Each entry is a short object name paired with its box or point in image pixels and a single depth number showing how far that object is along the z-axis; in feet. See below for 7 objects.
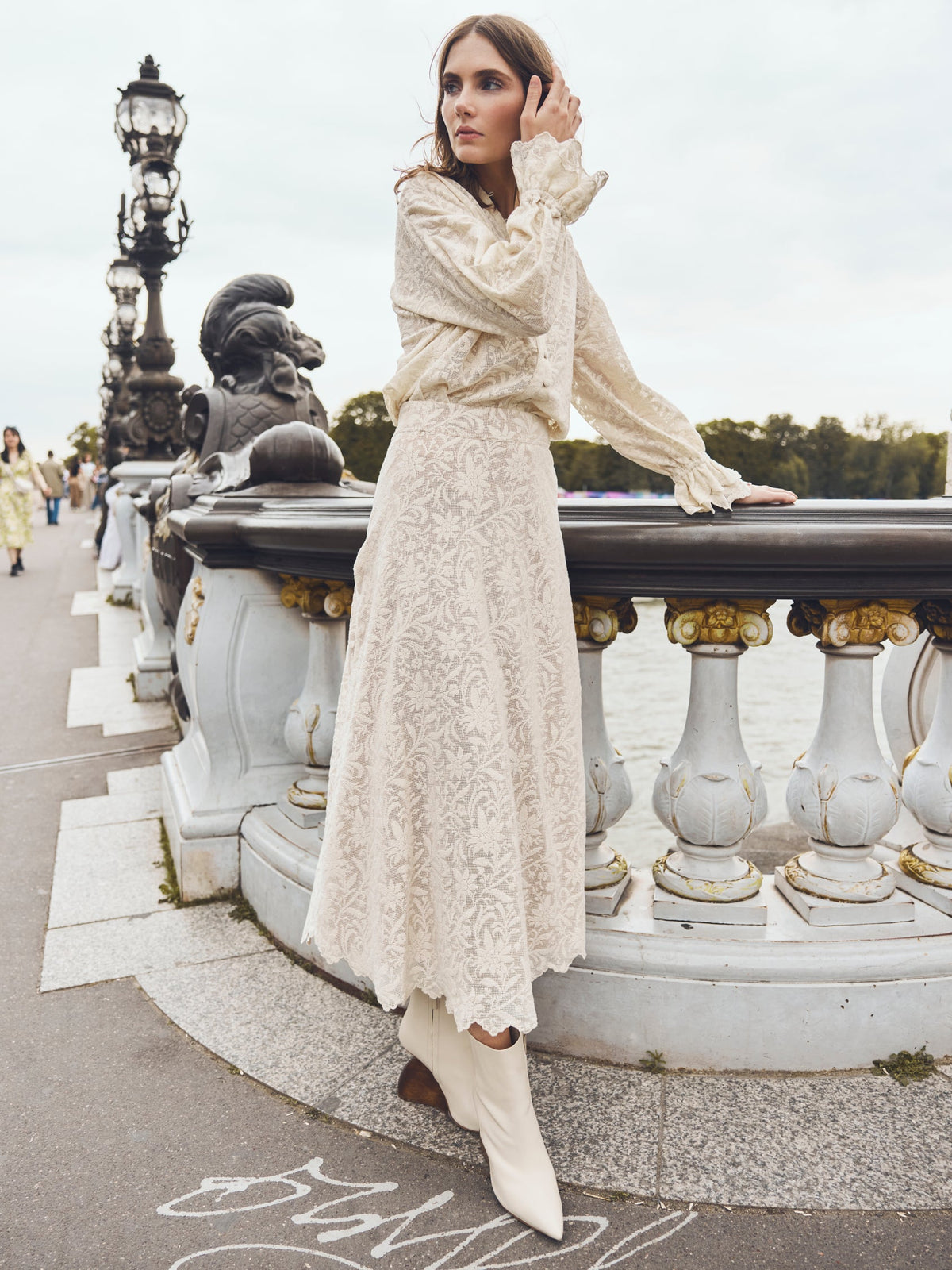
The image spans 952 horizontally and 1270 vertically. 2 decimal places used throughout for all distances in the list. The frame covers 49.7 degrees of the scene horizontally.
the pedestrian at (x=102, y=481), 78.20
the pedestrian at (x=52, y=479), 93.04
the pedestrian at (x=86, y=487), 168.14
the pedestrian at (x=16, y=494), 49.29
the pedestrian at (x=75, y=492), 172.45
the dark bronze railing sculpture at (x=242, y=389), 15.11
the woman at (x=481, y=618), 5.95
